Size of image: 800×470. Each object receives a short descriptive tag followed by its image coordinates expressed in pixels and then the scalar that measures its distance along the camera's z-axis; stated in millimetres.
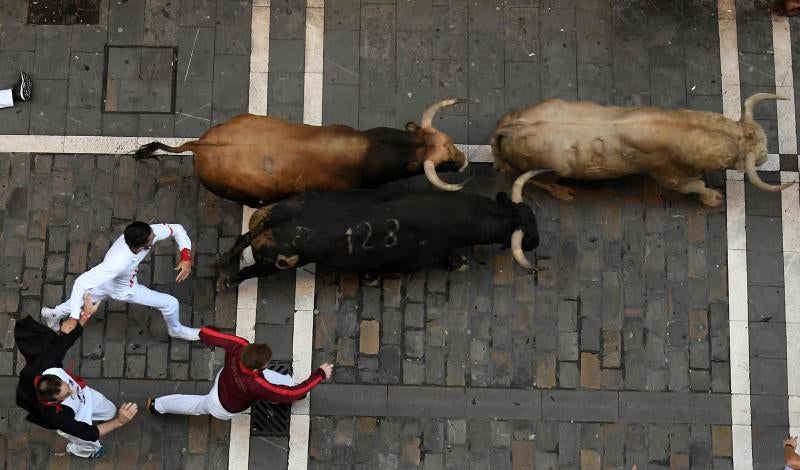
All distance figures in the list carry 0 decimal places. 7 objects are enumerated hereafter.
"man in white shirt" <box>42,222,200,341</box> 15102
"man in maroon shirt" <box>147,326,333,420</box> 14312
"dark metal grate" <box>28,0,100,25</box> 19937
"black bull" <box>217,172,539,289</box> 16062
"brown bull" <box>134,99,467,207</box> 16516
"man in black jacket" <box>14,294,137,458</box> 14008
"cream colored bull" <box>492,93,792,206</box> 16687
